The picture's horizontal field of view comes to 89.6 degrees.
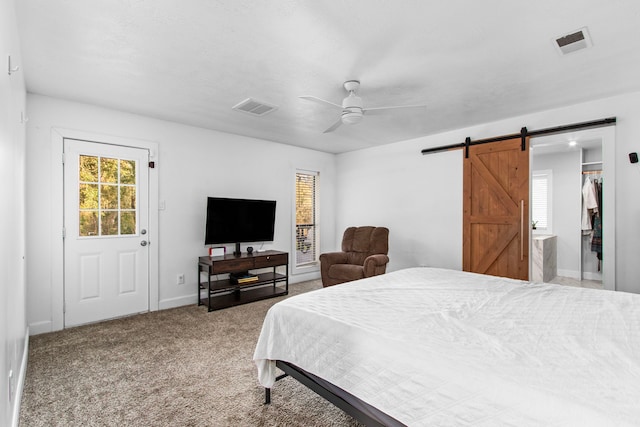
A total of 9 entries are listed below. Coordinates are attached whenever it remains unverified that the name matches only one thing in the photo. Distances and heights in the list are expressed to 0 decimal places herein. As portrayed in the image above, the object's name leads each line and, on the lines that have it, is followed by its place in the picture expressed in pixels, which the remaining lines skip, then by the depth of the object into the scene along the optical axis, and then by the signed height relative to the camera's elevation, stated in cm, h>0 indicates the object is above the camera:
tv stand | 427 -99
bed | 108 -58
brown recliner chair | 458 -68
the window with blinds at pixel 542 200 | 620 +27
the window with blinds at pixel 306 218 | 600 -9
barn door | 405 +5
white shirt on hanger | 554 +17
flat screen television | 450 -10
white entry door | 362 -21
